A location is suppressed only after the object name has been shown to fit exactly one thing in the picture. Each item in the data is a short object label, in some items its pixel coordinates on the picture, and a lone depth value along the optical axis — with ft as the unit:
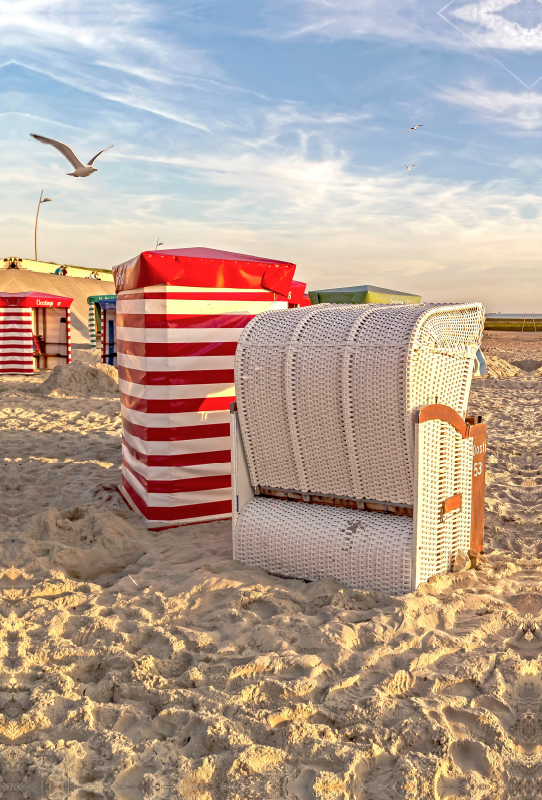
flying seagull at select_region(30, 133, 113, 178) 30.70
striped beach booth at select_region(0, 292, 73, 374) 52.75
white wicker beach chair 11.16
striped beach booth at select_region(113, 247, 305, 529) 14.87
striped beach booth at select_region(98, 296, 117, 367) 59.47
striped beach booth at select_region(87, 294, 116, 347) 75.25
